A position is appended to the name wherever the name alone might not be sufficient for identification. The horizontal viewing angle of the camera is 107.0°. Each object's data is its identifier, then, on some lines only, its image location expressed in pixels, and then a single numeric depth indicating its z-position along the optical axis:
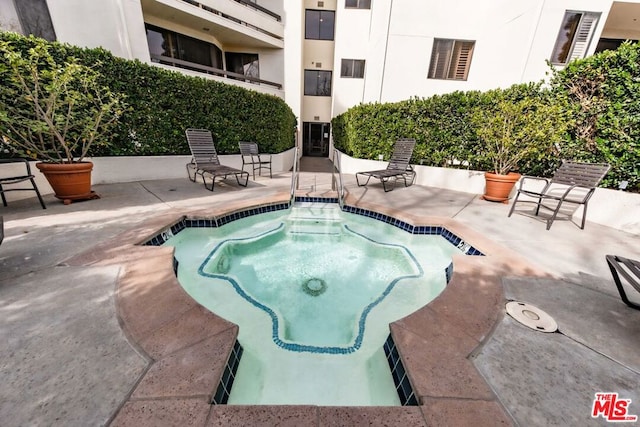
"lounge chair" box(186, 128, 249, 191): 5.44
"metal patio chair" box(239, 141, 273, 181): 7.30
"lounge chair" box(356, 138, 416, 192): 6.01
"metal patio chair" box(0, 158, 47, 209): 3.38
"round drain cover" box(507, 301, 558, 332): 1.63
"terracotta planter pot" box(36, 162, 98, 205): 3.77
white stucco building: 6.55
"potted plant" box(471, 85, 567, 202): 4.49
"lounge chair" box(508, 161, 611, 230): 3.61
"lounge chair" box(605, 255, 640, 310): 1.73
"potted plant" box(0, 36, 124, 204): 3.47
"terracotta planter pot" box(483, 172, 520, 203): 4.96
